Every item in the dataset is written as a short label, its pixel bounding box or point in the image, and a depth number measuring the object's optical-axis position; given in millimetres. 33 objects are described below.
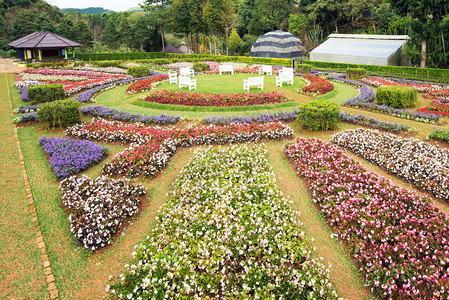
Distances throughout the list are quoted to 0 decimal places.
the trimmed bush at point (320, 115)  9641
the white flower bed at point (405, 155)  6335
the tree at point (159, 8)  48750
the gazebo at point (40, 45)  34281
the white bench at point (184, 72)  18703
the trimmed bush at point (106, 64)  31859
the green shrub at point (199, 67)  25172
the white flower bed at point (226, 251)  3771
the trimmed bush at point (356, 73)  20391
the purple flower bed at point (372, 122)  9664
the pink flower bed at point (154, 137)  7320
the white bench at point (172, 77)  17656
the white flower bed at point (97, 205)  4941
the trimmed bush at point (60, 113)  10344
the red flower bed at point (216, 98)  12914
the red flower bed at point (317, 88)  15094
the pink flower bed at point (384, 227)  3811
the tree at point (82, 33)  45781
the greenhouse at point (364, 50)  26859
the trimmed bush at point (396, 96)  12711
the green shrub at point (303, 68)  24109
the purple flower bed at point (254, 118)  10312
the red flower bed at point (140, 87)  16159
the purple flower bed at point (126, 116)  10695
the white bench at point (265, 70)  21594
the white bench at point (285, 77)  16548
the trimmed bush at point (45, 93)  14045
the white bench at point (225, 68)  22175
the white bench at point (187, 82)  15263
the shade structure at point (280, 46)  37281
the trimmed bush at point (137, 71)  22281
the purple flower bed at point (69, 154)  7277
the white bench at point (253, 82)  14628
